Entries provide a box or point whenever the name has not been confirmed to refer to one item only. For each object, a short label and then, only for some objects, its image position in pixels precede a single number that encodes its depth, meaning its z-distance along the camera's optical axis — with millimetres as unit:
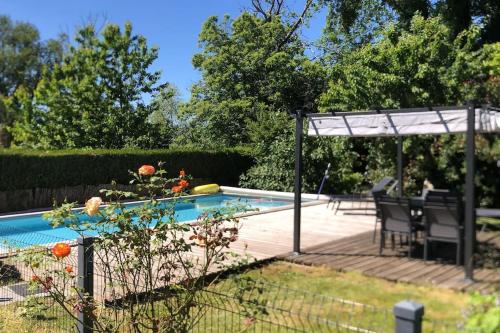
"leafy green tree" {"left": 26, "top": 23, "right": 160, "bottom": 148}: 16734
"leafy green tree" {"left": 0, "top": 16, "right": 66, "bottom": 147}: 36469
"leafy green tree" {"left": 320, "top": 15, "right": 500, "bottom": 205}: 11117
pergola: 4910
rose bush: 3084
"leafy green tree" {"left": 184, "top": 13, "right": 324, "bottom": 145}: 18969
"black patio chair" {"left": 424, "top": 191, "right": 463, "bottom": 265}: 5395
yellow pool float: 14961
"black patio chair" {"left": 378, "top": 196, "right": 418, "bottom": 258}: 5844
